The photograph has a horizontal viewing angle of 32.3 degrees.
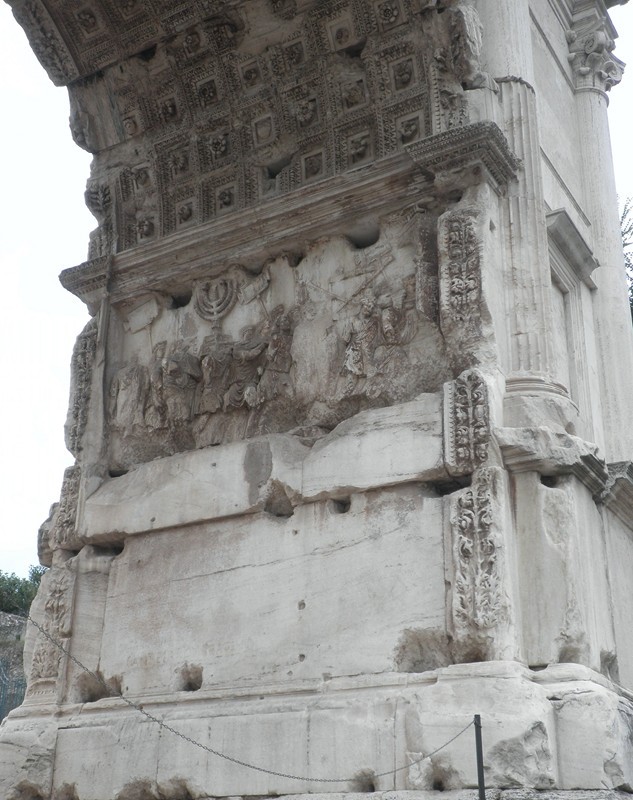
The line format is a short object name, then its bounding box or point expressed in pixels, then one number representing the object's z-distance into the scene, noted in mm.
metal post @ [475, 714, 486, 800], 5570
